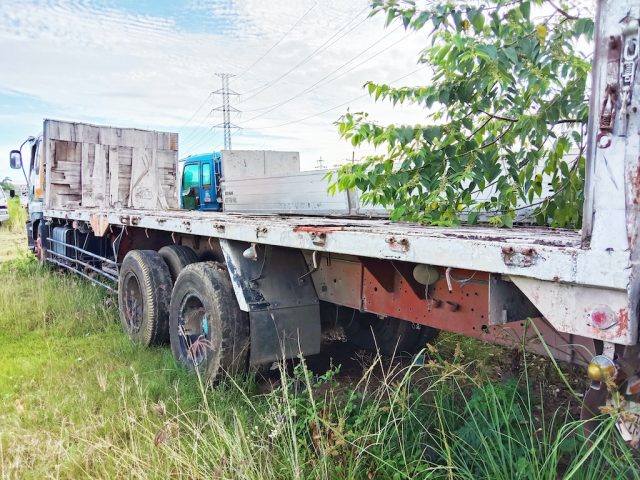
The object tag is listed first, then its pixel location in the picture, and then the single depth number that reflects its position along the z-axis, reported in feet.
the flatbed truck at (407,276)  5.24
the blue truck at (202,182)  47.34
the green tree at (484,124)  9.31
